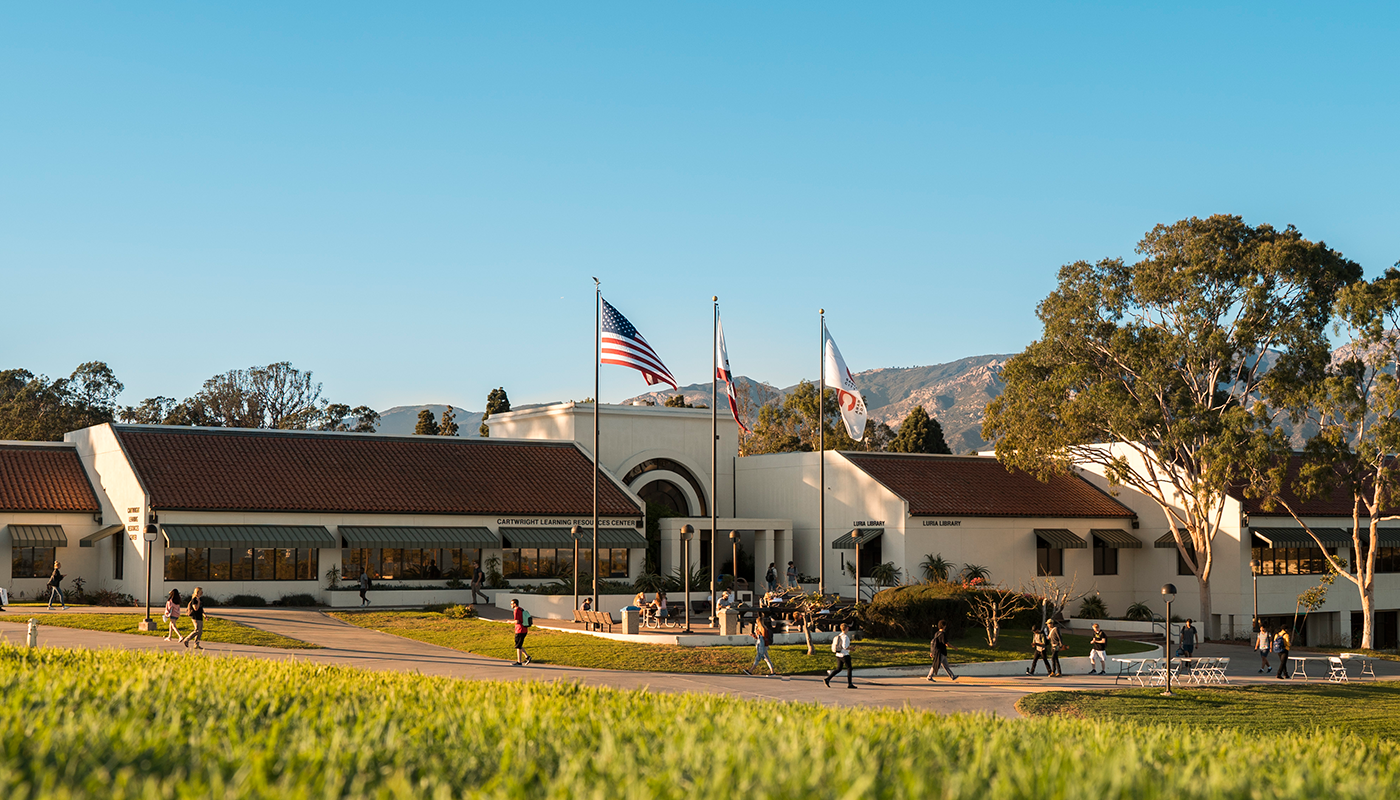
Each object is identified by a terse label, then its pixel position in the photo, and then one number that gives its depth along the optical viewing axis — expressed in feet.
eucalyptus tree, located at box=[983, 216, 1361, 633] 148.25
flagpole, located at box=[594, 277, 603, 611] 123.39
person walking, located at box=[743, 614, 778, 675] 96.12
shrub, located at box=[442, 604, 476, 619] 134.00
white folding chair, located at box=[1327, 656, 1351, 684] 110.05
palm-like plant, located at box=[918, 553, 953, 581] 166.09
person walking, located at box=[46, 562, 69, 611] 137.49
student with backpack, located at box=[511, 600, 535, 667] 96.27
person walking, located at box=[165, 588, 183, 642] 103.19
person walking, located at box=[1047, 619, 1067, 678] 101.28
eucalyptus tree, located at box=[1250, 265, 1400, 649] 144.25
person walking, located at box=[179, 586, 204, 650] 97.54
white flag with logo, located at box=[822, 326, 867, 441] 129.59
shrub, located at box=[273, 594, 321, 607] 147.74
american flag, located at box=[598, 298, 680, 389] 120.78
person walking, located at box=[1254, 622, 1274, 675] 115.55
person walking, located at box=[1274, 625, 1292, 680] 108.99
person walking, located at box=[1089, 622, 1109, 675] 104.94
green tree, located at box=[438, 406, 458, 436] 309.79
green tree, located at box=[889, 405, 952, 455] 269.23
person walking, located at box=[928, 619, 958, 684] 94.79
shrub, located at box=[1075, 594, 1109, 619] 169.68
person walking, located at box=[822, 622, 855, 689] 89.40
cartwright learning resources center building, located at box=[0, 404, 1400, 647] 147.84
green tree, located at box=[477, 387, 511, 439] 289.94
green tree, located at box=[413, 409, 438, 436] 284.82
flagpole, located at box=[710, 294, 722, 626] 125.18
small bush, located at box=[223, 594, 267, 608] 143.95
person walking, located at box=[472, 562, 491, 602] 148.05
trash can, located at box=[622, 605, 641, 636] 114.52
